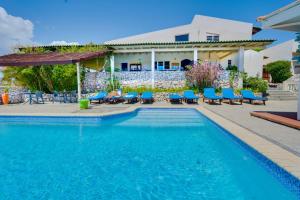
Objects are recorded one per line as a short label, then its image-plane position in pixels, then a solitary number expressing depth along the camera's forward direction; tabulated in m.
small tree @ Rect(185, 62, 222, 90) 14.34
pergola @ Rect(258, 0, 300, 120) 5.80
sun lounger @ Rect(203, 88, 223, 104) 12.18
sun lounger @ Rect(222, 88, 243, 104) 12.17
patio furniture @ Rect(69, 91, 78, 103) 13.81
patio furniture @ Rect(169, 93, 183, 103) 12.59
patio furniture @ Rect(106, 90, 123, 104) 13.24
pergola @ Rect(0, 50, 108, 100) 11.92
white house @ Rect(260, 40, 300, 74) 27.95
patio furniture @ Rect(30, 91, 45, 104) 13.49
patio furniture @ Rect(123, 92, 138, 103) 12.97
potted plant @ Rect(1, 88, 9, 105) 13.31
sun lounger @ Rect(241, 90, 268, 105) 12.17
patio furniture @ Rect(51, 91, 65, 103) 13.96
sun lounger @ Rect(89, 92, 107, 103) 12.88
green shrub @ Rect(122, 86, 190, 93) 14.66
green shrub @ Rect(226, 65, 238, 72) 17.07
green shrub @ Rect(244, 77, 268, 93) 14.58
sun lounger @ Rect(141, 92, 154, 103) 12.86
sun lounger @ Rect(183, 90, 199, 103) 12.41
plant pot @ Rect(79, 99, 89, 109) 10.58
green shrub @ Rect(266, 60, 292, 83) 22.97
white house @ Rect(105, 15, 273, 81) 16.20
